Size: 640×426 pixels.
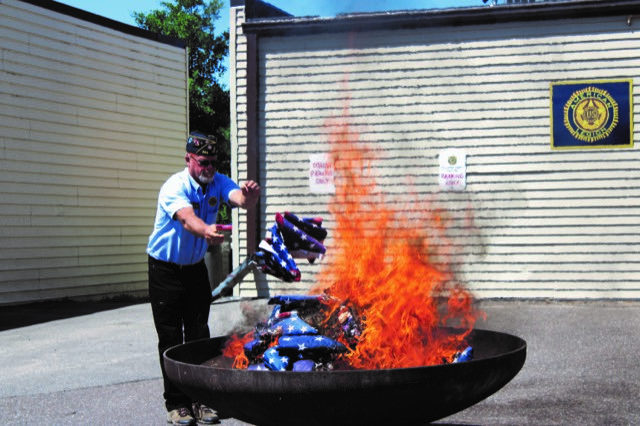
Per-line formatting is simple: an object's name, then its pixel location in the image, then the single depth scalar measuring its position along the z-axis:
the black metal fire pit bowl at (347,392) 3.24
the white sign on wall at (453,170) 12.62
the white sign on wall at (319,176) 13.02
